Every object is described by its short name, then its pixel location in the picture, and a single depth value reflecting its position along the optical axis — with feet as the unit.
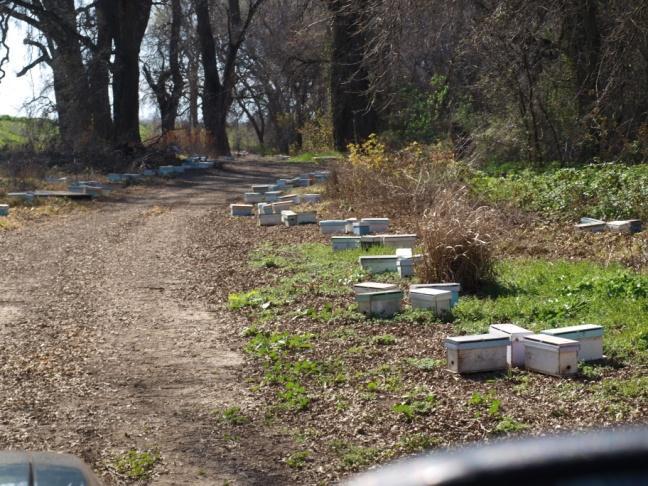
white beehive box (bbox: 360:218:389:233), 48.52
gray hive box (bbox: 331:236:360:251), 45.42
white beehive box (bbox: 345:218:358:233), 50.87
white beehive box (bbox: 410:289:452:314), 29.84
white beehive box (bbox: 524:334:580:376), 22.94
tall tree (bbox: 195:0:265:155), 138.10
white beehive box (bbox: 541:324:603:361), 23.89
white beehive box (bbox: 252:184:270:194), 78.79
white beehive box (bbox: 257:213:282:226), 60.18
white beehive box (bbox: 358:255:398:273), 38.04
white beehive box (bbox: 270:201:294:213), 62.67
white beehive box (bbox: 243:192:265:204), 72.93
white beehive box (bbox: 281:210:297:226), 58.49
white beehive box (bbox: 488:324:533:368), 24.09
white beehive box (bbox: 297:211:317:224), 58.39
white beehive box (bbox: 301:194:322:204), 67.31
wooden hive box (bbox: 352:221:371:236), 48.08
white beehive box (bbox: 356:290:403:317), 30.60
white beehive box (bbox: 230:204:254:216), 65.41
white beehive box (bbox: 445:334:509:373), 23.56
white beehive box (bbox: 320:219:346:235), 51.80
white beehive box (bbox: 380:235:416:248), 43.65
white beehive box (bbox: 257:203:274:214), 60.80
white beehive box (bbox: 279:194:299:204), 66.85
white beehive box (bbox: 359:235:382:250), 45.01
